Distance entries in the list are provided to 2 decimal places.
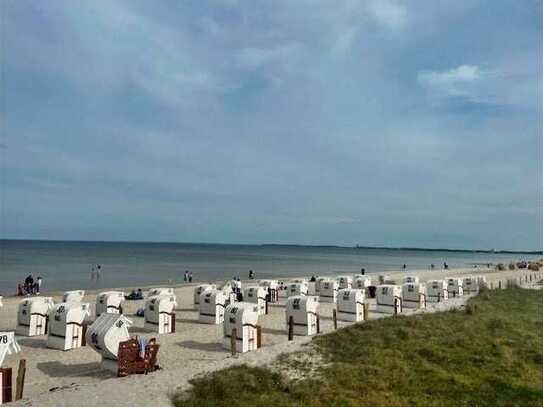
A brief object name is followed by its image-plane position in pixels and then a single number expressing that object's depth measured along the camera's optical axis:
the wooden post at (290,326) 17.43
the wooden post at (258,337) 16.50
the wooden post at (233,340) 15.50
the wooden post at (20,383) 11.54
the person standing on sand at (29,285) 38.16
